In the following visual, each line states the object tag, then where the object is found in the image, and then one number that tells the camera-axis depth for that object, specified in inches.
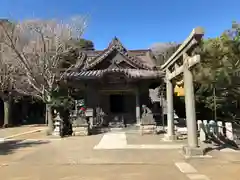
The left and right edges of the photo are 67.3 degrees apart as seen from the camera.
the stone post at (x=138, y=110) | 457.8
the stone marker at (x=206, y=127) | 297.4
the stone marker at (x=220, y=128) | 292.1
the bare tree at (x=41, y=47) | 497.3
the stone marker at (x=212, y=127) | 292.5
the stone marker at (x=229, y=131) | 271.7
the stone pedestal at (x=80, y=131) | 374.8
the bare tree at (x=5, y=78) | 537.6
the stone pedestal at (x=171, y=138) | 310.0
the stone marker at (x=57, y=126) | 377.5
